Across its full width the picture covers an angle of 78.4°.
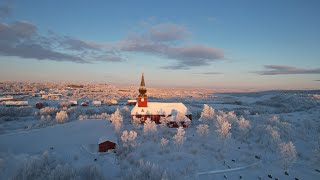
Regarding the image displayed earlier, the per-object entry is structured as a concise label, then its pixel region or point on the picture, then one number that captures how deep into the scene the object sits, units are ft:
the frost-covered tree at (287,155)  81.44
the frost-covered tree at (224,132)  102.53
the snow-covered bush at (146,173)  62.69
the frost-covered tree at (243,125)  115.60
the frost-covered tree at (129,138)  93.36
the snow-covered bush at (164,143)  91.51
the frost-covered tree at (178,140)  93.24
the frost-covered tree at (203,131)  108.17
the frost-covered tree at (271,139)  104.50
